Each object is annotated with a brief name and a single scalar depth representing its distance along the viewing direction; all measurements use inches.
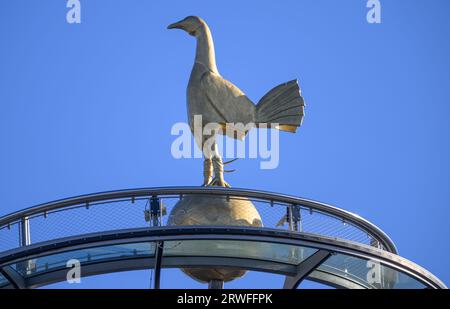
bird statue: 1606.8
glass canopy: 1407.5
